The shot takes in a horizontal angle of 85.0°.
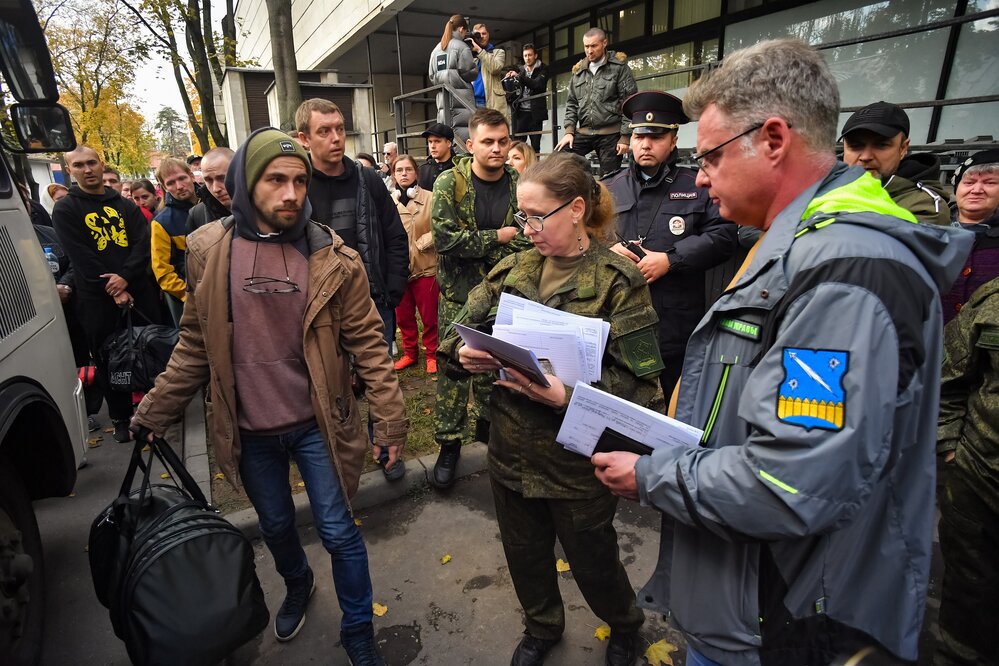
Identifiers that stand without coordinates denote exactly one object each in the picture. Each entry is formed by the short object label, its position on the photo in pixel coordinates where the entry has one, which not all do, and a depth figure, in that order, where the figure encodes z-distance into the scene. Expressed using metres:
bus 2.30
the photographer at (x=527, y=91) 9.31
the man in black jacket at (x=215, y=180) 3.90
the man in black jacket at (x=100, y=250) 4.49
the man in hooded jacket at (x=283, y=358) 2.15
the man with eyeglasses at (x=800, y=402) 0.99
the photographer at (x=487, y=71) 8.06
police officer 3.24
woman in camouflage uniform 1.99
